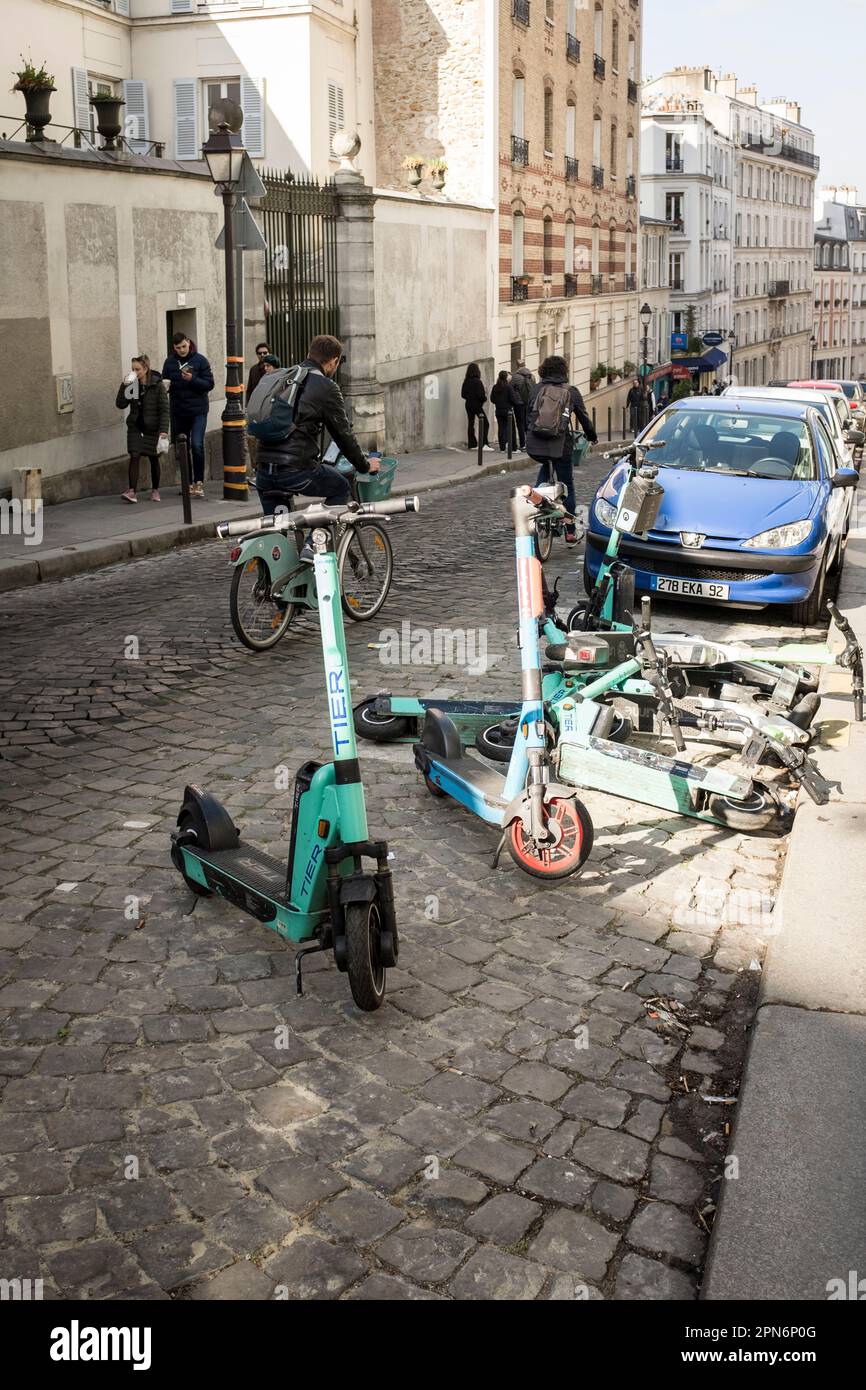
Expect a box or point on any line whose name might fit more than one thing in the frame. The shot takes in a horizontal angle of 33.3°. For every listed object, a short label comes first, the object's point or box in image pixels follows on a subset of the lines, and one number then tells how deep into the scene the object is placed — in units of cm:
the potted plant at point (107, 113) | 1711
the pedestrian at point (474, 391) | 2586
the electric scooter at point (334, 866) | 421
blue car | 978
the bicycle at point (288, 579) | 902
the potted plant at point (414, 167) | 2744
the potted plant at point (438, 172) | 2931
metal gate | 2027
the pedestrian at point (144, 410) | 1520
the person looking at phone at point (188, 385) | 1574
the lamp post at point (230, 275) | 1550
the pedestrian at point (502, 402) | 2647
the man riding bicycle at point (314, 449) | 929
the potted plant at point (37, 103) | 1578
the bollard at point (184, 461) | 1387
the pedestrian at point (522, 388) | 2725
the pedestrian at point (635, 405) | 4016
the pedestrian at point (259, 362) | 1739
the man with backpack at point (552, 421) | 1313
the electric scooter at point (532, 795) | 514
